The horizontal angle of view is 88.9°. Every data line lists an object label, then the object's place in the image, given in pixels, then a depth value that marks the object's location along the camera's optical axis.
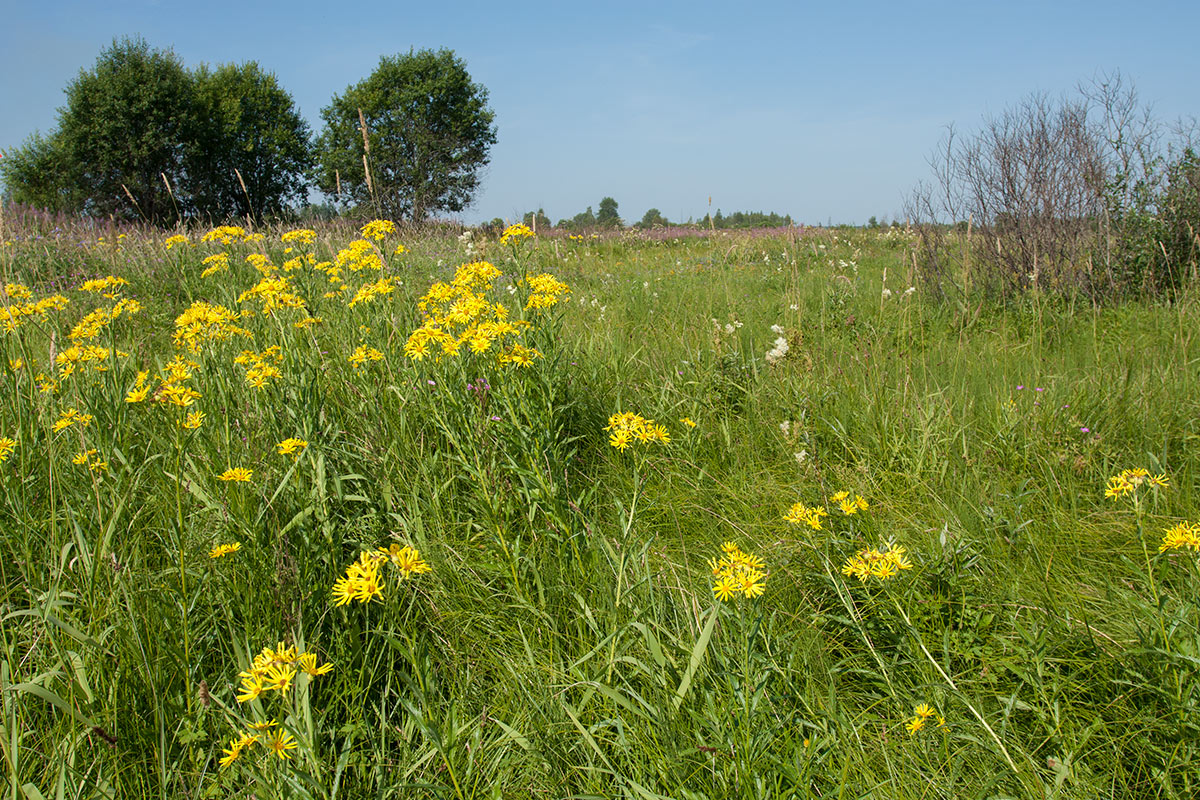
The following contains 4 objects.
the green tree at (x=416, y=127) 32.97
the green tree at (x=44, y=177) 28.80
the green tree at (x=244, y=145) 31.23
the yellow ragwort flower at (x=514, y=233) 2.50
